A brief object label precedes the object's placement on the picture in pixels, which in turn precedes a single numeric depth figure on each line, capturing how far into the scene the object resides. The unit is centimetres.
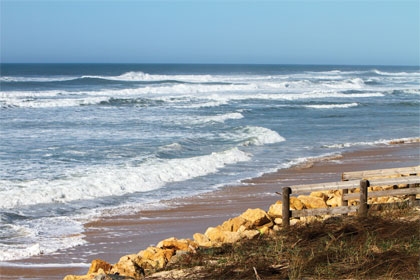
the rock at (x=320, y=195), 1998
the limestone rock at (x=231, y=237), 1558
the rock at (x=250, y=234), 1564
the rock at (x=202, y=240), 1572
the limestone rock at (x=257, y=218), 1657
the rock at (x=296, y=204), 1782
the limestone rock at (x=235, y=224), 1661
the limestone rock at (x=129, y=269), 1407
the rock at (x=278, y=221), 1682
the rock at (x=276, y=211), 1742
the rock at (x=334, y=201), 1884
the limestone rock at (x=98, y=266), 1471
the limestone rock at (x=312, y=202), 1831
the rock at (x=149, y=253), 1491
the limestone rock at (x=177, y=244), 1541
